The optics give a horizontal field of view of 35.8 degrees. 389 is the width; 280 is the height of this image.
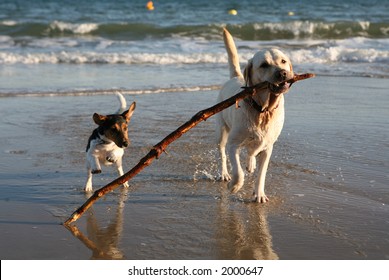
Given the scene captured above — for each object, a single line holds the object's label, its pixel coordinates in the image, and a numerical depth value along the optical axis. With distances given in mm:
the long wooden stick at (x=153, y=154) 4789
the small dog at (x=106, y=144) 6148
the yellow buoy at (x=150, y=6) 36844
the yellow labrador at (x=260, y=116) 5145
